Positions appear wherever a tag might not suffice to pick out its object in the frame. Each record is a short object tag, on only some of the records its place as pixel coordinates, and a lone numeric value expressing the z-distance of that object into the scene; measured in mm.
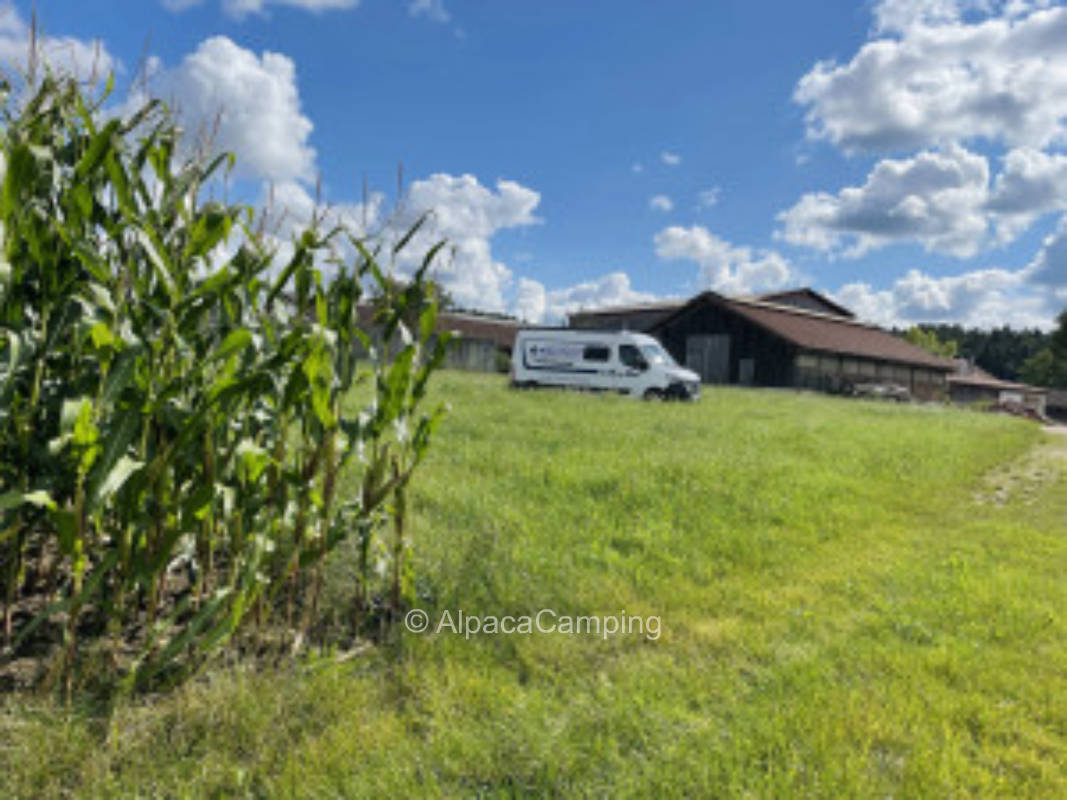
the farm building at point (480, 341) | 42812
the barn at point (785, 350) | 32969
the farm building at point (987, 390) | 56812
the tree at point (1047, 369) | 72225
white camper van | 19734
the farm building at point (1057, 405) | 69562
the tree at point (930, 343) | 72750
